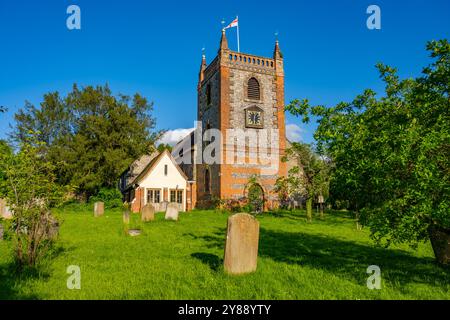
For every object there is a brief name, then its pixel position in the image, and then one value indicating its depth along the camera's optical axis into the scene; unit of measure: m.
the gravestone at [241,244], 7.71
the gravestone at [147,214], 19.44
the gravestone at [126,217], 18.58
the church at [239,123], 30.50
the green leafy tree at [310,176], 22.42
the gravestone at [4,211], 20.85
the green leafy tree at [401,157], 6.17
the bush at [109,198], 33.72
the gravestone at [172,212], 20.02
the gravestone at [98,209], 23.22
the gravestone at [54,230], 10.26
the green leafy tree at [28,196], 8.40
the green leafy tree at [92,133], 34.47
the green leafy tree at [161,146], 53.53
